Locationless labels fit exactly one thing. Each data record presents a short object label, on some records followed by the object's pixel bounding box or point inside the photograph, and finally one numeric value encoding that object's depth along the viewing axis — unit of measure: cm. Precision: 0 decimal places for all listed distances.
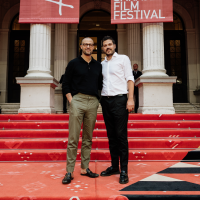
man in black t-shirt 287
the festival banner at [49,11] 666
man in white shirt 287
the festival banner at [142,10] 661
